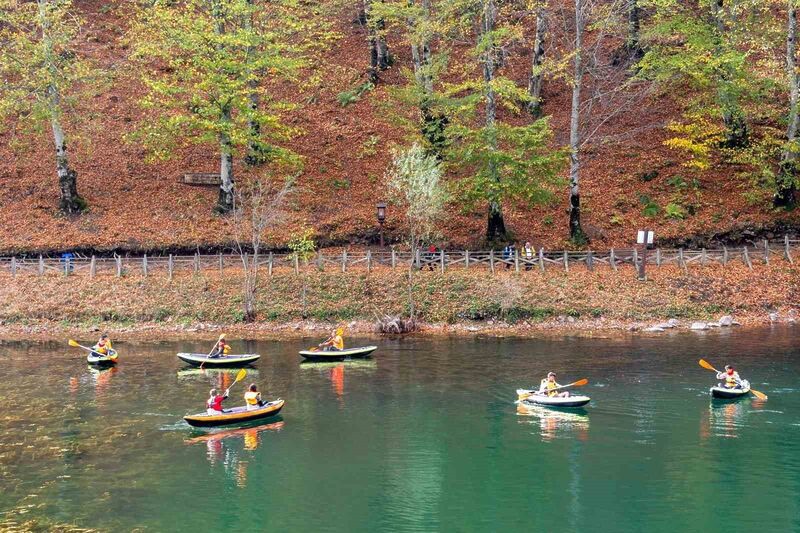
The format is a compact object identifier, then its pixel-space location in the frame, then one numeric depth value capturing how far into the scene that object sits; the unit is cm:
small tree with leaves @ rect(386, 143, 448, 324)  4372
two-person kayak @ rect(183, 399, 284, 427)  2662
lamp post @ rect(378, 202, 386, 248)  4662
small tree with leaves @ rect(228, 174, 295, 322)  4388
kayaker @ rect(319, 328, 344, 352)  3700
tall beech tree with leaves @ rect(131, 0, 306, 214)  4991
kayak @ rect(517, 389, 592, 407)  2814
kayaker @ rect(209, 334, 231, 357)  3575
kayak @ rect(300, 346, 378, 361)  3634
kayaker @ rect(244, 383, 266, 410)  2759
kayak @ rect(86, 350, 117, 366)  3550
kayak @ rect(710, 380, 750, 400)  2872
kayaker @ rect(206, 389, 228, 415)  2710
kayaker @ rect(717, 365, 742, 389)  2900
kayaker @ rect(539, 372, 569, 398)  2864
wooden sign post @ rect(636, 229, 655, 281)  4422
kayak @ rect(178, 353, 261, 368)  3522
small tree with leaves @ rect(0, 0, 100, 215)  5084
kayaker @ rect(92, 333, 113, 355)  3578
